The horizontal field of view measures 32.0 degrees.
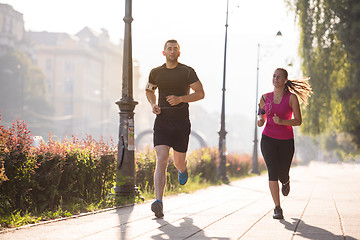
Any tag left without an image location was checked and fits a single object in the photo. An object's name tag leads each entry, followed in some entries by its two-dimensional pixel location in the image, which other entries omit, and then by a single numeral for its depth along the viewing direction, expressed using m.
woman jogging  8.09
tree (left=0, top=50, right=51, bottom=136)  81.69
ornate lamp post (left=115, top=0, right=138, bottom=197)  10.79
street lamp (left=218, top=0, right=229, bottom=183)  24.52
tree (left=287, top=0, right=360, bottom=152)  22.56
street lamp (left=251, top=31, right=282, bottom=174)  36.62
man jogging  7.86
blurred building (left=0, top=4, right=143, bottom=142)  98.19
